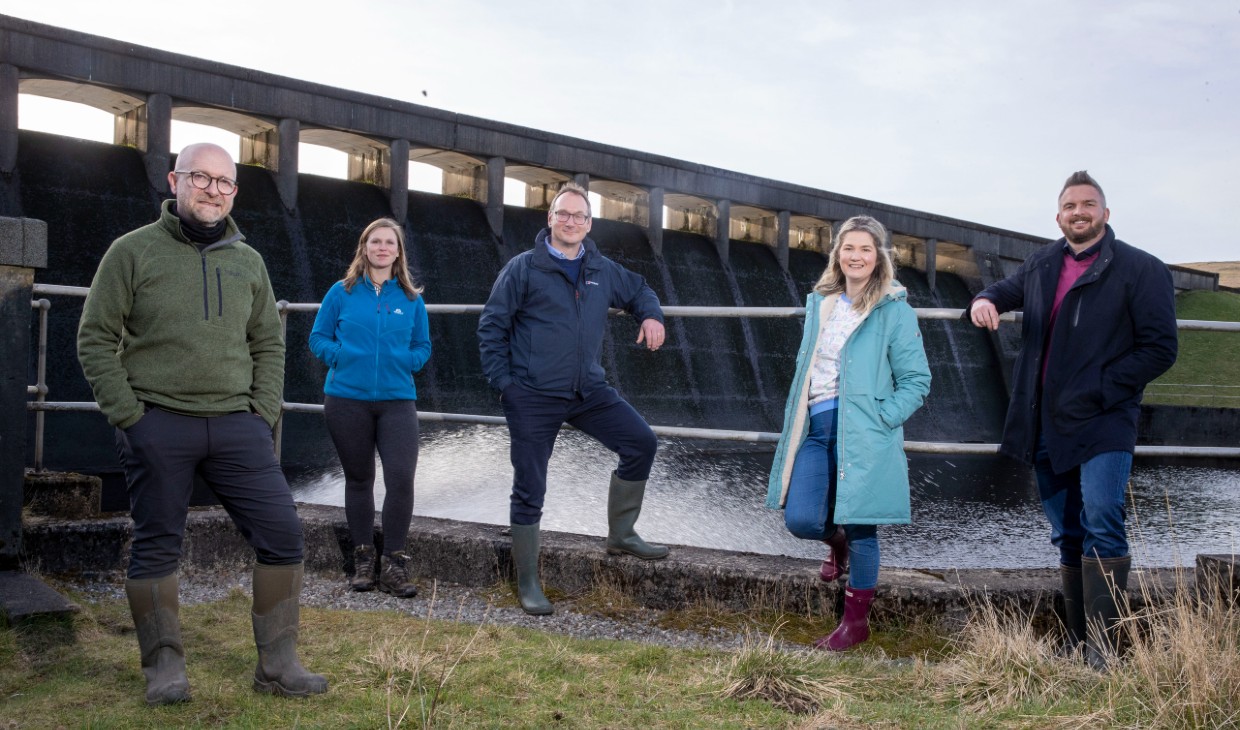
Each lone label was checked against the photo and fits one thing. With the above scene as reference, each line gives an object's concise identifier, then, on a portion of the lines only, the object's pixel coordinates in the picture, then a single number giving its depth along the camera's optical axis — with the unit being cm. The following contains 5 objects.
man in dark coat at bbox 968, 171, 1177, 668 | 294
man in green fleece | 251
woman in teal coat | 311
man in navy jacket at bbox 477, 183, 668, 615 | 359
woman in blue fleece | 382
